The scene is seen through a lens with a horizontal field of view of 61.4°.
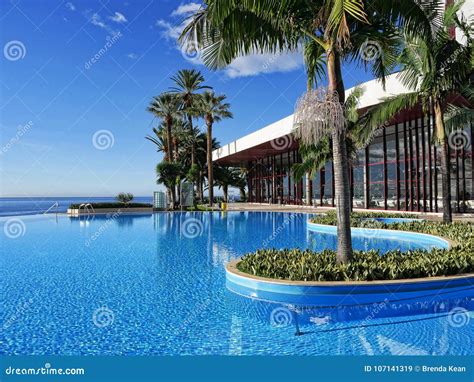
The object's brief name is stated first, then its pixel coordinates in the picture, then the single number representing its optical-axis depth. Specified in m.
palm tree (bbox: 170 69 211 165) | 34.72
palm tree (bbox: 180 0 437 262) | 7.37
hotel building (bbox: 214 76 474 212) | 21.53
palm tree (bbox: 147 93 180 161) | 35.72
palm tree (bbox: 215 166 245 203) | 46.88
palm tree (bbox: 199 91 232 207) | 33.28
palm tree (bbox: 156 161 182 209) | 33.25
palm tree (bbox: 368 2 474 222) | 12.75
